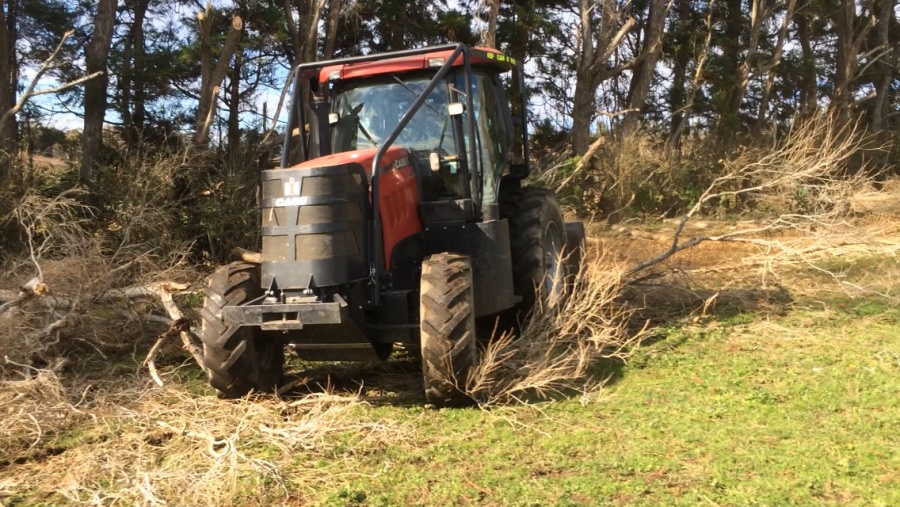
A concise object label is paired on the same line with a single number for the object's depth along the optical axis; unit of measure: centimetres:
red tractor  475
